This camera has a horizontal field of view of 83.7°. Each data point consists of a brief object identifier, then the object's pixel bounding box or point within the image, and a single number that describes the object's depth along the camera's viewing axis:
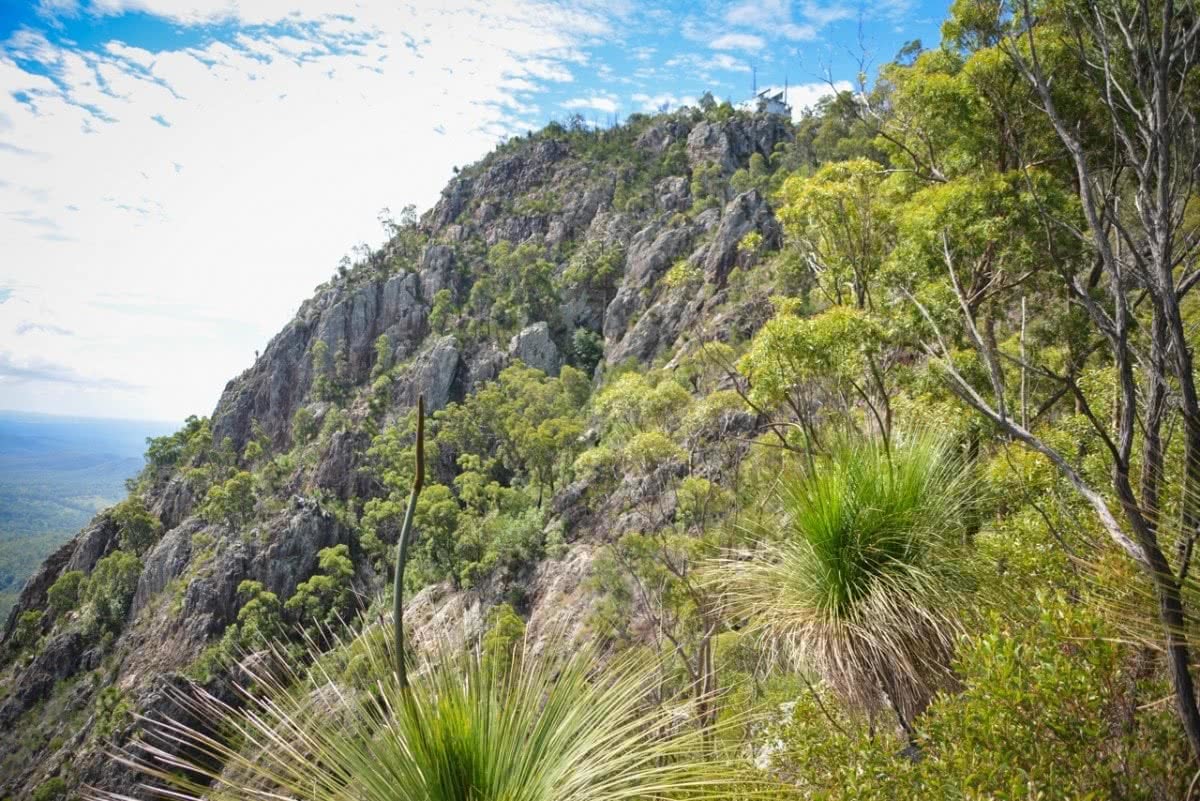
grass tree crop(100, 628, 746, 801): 2.05
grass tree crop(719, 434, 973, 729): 3.20
